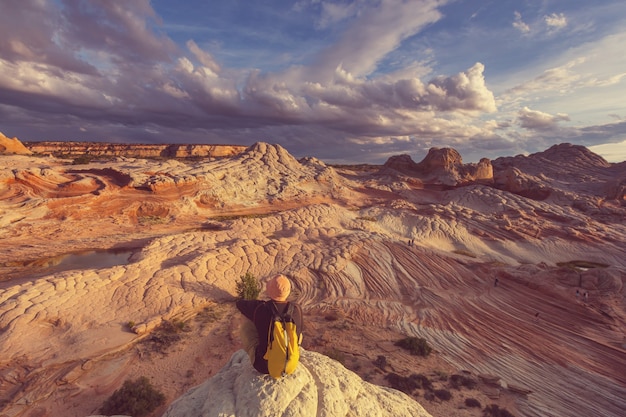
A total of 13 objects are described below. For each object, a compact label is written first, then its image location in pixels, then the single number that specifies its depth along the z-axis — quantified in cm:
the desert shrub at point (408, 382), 990
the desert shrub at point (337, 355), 1102
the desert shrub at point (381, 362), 1098
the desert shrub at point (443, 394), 968
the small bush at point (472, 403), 947
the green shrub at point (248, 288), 1506
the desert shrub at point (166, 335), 1129
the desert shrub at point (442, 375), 1069
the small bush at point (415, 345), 1215
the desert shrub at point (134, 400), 835
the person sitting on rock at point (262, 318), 393
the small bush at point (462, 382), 1038
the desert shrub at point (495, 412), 919
